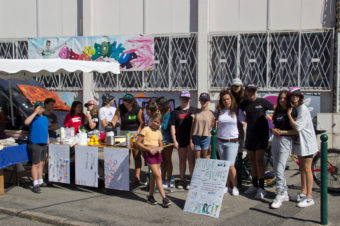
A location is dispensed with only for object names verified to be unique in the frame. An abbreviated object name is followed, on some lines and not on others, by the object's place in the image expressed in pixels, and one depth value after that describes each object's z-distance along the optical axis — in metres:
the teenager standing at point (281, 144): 6.15
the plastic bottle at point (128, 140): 7.02
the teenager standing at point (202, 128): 6.83
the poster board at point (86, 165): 7.24
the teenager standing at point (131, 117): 7.83
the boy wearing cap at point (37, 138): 7.34
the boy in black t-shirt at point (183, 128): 7.16
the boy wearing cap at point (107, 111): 9.09
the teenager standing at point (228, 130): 6.63
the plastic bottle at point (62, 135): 7.76
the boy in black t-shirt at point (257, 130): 6.62
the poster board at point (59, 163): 7.54
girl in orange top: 6.26
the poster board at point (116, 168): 6.87
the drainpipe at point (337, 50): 11.27
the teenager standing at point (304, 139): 6.01
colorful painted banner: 13.10
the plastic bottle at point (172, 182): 7.38
